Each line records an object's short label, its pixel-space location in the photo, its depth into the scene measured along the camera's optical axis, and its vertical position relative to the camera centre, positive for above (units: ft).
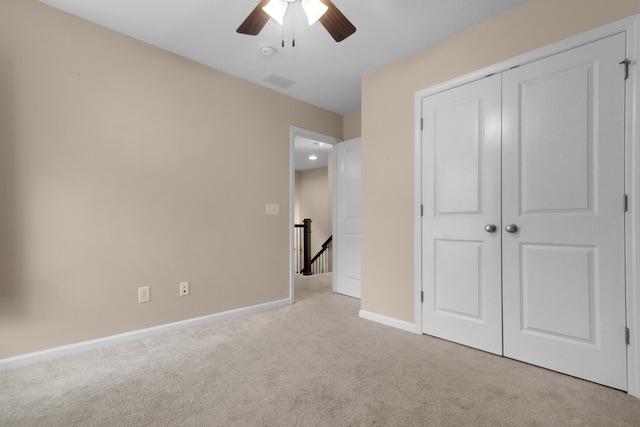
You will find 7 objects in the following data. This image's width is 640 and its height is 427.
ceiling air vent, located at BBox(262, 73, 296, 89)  10.62 +4.83
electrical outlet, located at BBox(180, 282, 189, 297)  9.27 -2.24
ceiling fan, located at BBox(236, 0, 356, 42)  5.64 +3.83
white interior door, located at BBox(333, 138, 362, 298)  13.30 -0.19
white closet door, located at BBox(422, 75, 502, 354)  7.48 -0.01
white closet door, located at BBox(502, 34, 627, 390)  5.87 +0.05
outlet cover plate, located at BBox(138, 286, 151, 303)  8.48 -2.20
